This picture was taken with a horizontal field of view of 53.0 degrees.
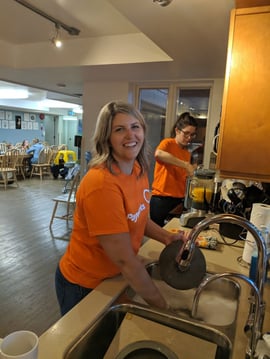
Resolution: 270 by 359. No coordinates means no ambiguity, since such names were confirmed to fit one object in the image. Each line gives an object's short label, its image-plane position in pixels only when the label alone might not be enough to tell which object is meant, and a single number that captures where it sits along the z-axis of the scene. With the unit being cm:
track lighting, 233
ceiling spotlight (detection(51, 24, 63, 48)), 272
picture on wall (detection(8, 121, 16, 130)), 1129
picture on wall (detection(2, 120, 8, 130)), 1103
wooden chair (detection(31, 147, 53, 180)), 858
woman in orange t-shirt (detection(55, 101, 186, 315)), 93
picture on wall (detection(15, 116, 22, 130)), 1154
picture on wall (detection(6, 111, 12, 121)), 1113
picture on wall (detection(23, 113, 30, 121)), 1185
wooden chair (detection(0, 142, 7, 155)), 873
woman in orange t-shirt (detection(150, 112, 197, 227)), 238
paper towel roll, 133
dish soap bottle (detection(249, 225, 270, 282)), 118
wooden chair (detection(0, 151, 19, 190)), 694
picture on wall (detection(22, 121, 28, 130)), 1183
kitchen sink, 86
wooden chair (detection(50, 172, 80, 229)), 405
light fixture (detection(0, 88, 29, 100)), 731
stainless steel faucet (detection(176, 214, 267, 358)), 72
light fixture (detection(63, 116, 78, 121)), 1330
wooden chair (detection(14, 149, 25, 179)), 796
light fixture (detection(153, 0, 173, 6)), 153
